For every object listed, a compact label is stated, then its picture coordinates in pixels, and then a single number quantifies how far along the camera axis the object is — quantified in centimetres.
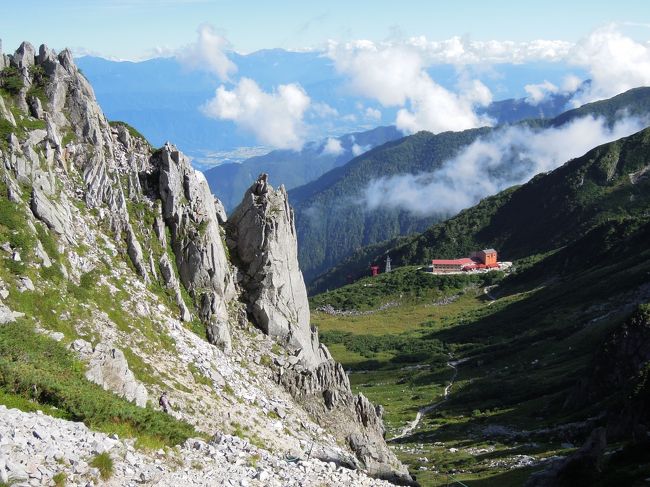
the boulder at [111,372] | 2792
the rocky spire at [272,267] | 4456
